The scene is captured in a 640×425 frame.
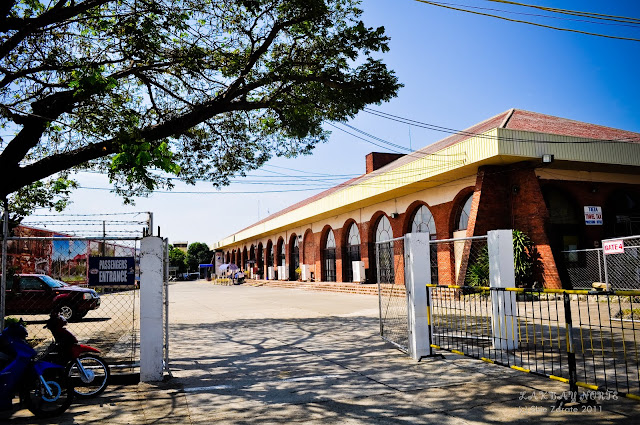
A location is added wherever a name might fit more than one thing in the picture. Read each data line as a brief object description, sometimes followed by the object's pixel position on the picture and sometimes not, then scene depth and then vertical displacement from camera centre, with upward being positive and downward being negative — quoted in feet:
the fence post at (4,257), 19.97 +0.35
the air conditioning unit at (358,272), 85.97 -3.80
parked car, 43.14 -3.54
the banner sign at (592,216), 62.44 +4.05
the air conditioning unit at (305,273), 113.19 -4.80
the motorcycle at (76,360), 17.71 -3.96
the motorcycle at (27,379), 15.67 -4.20
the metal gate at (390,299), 28.43 -3.21
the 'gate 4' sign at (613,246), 39.01 -0.23
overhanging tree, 26.96 +13.08
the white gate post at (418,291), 23.25 -2.18
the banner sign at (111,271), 21.11 -0.46
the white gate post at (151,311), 20.26 -2.35
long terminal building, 54.54 +8.34
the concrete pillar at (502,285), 24.14 -2.06
